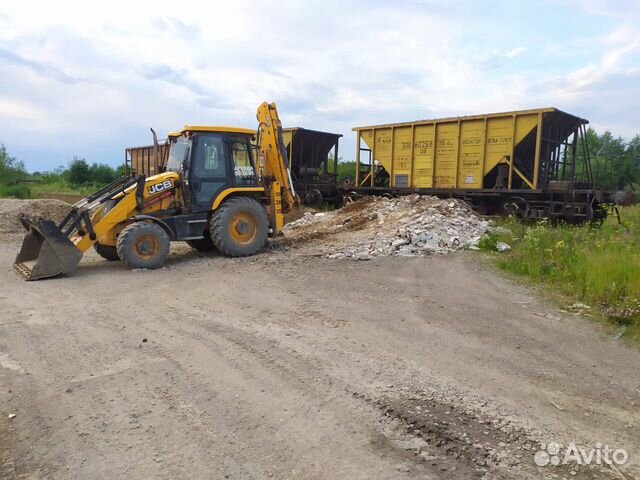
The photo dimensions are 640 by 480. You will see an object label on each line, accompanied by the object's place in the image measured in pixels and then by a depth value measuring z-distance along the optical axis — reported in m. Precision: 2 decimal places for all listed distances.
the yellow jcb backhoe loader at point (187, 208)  8.53
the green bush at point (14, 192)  27.13
